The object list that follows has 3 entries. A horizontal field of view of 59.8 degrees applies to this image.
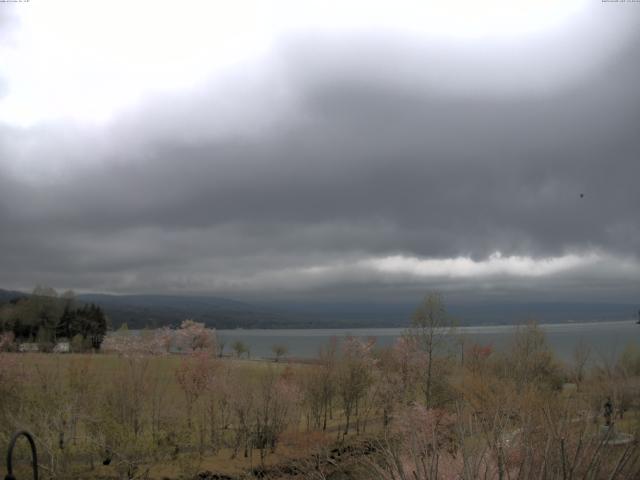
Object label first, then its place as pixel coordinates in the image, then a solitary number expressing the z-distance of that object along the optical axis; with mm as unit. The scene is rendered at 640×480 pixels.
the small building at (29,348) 99906
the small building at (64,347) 105594
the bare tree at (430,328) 58906
